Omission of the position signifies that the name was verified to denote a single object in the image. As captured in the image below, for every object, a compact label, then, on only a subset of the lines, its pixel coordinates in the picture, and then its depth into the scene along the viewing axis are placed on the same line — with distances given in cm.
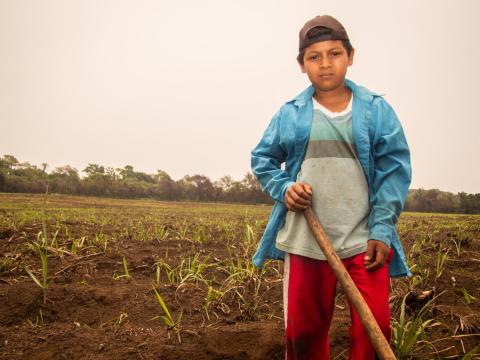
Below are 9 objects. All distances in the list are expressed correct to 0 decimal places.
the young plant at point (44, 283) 270
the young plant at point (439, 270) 310
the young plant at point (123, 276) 322
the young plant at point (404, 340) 195
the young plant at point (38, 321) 243
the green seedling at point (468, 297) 272
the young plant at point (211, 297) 260
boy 156
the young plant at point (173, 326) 229
